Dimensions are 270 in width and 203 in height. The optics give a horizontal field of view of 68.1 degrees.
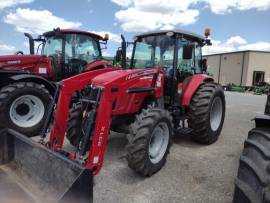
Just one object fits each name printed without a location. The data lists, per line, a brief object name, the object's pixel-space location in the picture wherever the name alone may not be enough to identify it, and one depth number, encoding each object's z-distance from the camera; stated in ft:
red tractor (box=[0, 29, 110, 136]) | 13.61
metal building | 81.57
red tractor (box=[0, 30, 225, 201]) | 7.48
